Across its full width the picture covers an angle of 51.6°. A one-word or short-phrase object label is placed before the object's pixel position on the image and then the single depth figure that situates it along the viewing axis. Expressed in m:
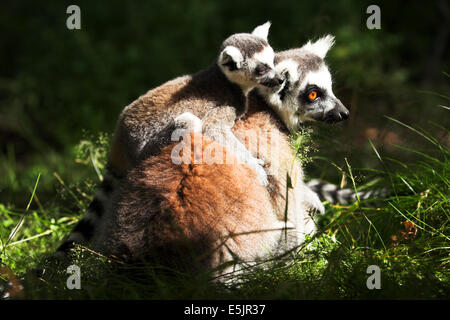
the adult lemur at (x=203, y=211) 2.79
